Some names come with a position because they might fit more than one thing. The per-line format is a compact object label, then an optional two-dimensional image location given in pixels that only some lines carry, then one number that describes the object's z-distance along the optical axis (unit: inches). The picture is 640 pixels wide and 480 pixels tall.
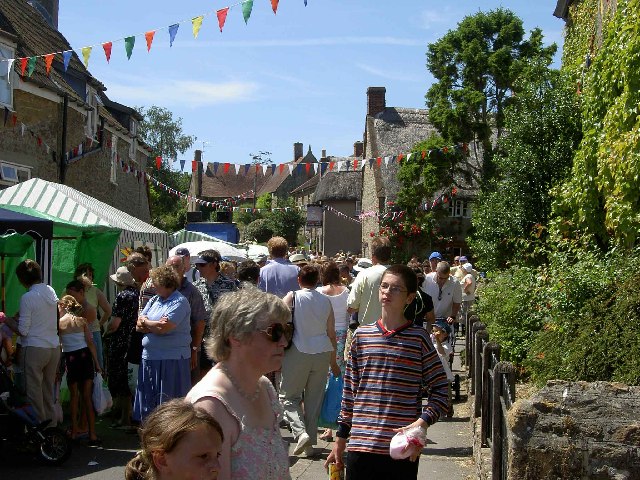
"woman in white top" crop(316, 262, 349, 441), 384.8
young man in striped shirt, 185.2
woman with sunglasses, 125.4
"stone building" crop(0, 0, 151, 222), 750.5
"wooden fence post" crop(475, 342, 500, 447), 285.9
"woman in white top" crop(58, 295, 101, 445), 353.1
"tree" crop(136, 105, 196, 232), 3095.5
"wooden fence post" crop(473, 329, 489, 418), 351.9
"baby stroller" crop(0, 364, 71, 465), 311.0
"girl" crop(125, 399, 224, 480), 103.1
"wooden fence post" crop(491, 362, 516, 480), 227.5
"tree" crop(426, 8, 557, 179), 1496.1
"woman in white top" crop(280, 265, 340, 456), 334.0
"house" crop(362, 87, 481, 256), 1957.1
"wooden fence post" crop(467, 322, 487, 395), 413.7
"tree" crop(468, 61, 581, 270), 745.6
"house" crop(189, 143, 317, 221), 3996.1
